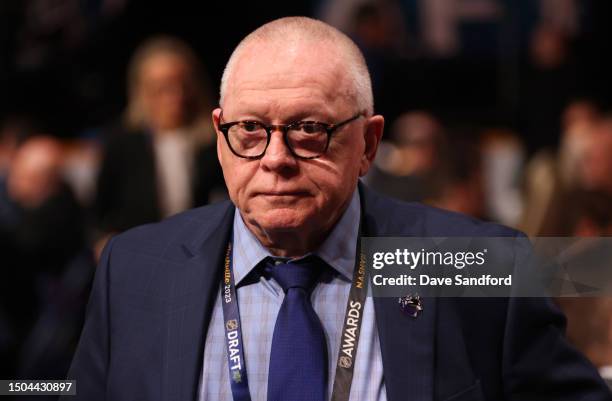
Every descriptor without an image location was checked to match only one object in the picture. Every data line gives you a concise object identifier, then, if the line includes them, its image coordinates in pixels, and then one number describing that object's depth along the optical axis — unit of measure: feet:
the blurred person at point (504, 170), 43.19
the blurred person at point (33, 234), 31.68
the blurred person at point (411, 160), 33.14
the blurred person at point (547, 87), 46.29
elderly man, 16.03
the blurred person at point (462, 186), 32.27
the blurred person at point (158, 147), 34.88
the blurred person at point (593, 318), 20.51
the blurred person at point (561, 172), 27.61
